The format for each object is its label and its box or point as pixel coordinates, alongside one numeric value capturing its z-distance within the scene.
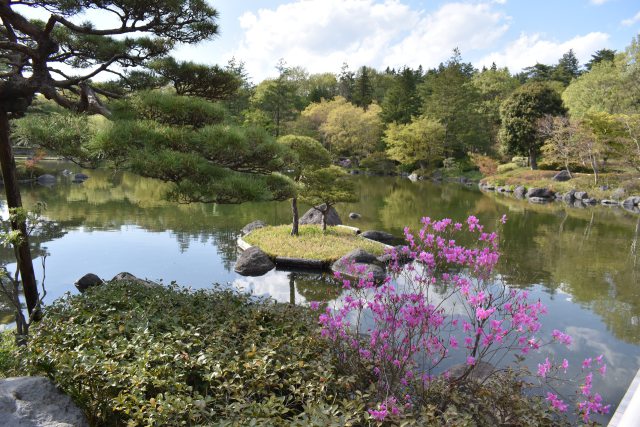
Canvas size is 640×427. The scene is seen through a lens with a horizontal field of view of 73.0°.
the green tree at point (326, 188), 13.76
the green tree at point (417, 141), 39.34
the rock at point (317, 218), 16.53
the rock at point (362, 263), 10.76
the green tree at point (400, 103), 44.06
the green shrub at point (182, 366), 3.16
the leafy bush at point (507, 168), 37.31
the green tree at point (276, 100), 37.69
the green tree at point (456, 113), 41.16
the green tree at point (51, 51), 5.50
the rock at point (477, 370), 5.43
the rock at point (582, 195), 27.78
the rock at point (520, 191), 31.05
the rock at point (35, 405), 3.11
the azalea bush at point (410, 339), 3.52
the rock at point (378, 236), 15.61
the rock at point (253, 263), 11.21
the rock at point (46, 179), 29.84
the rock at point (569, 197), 27.96
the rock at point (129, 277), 7.51
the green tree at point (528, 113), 34.12
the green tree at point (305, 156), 13.35
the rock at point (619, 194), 26.34
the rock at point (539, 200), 27.97
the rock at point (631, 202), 25.25
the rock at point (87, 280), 9.48
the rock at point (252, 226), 15.94
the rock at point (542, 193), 29.47
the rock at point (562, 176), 31.77
